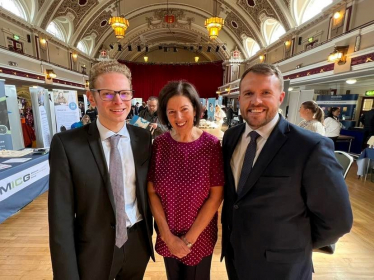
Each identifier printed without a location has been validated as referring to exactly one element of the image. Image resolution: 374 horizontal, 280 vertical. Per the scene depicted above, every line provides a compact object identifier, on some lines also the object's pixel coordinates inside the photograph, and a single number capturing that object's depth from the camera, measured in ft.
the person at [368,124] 19.66
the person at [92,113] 24.40
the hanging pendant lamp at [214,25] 29.17
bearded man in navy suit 2.98
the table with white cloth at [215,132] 18.67
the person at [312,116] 11.38
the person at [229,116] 41.45
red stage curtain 69.10
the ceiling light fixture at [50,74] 33.63
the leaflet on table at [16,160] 9.12
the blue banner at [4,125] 11.57
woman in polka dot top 3.68
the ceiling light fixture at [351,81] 23.52
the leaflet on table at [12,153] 9.84
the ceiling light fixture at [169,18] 50.37
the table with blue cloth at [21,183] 7.98
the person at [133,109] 42.46
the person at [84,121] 14.54
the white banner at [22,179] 7.88
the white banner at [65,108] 14.87
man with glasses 3.03
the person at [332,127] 19.07
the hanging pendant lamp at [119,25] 29.96
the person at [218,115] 28.87
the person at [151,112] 14.74
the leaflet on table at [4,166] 8.22
